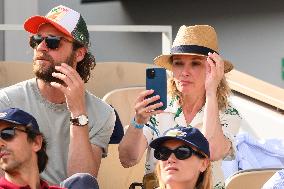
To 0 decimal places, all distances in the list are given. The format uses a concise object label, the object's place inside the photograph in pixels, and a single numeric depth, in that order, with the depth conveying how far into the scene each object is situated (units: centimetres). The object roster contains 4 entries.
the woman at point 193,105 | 880
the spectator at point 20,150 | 771
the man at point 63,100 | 877
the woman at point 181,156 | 782
